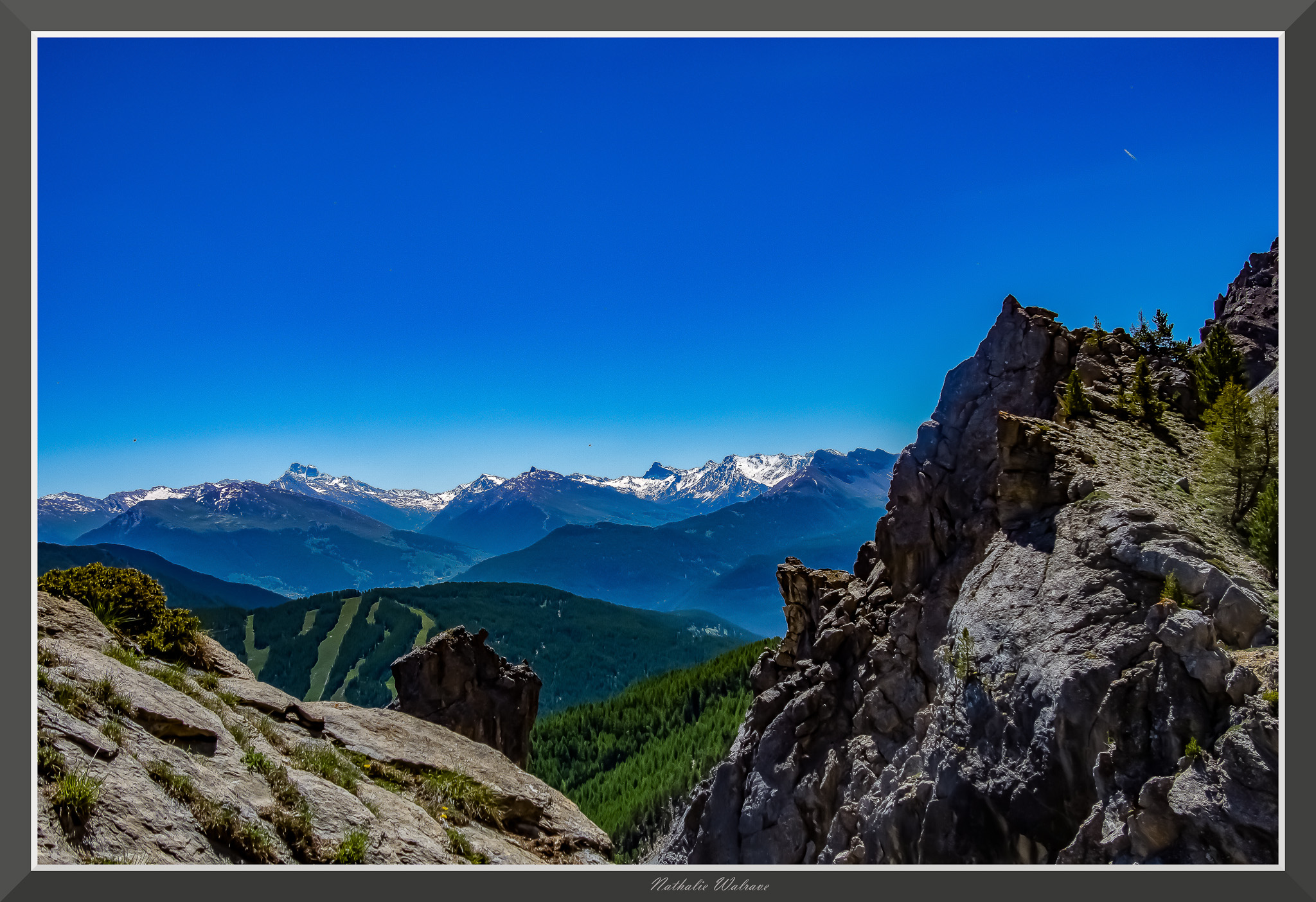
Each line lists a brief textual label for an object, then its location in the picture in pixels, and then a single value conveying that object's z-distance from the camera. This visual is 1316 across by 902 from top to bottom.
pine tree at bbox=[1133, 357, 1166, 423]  30.89
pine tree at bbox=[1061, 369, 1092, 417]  30.27
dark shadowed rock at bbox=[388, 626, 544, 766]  41.09
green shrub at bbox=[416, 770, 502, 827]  13.99
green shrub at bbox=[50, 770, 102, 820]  8.87
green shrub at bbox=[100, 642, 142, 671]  15.16
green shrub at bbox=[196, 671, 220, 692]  16.31
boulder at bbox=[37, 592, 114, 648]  15.33
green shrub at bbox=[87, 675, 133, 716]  11.59
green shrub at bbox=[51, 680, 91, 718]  11.00
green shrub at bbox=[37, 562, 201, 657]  18.59
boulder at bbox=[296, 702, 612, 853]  15.65
